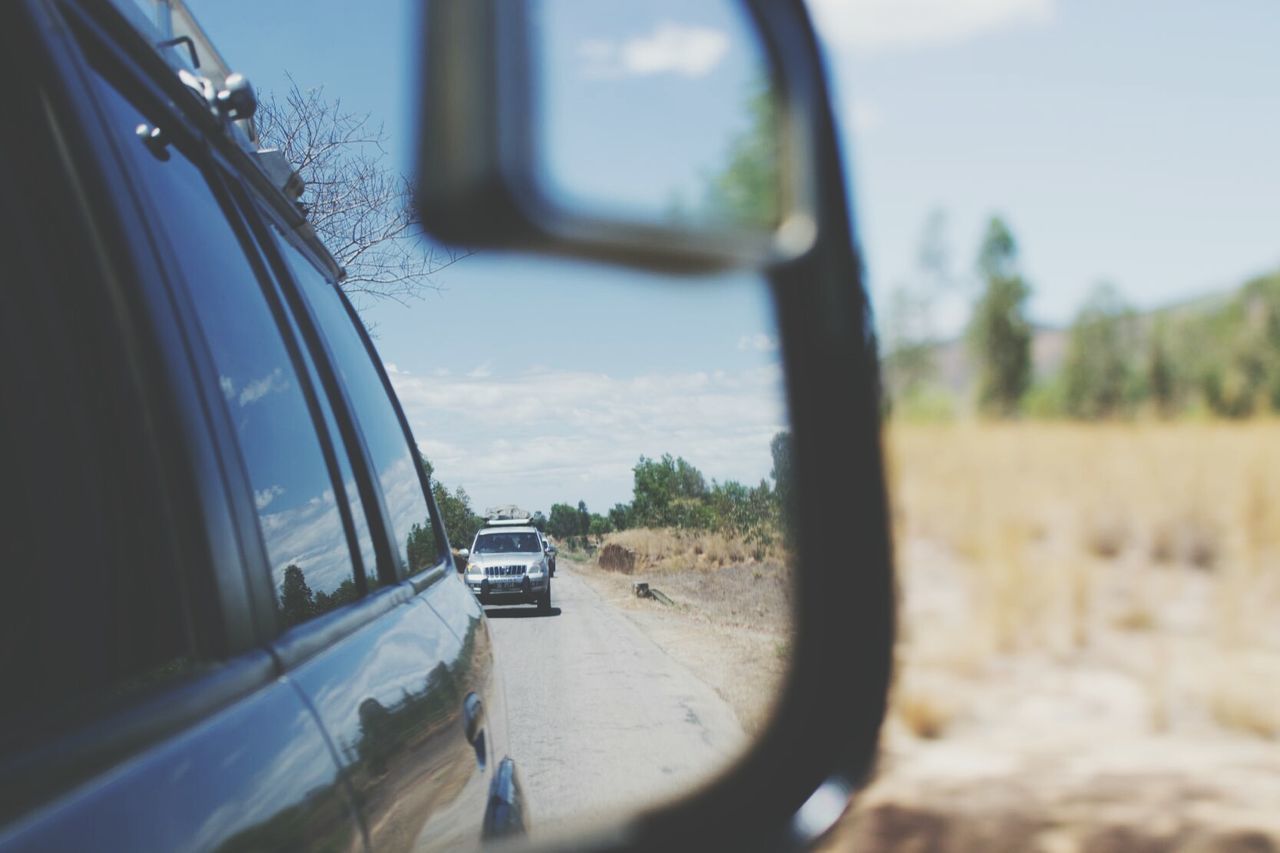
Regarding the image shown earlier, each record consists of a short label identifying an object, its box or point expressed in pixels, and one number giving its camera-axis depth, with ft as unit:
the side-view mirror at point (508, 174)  3.53
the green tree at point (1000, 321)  220.47
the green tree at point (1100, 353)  186.60
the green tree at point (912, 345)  140.77
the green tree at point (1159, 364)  161.27
